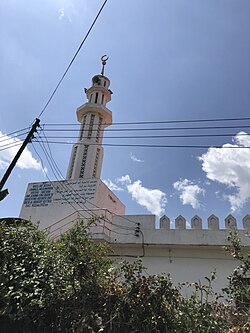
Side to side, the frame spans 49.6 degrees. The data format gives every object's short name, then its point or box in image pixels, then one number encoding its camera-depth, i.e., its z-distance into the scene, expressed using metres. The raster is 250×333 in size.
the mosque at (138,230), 7.20
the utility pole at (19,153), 8.06
